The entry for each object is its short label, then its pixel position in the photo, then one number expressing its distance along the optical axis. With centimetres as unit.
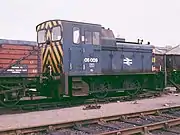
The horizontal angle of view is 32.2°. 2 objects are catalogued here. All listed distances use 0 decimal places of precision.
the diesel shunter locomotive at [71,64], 1180
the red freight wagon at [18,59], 1146
